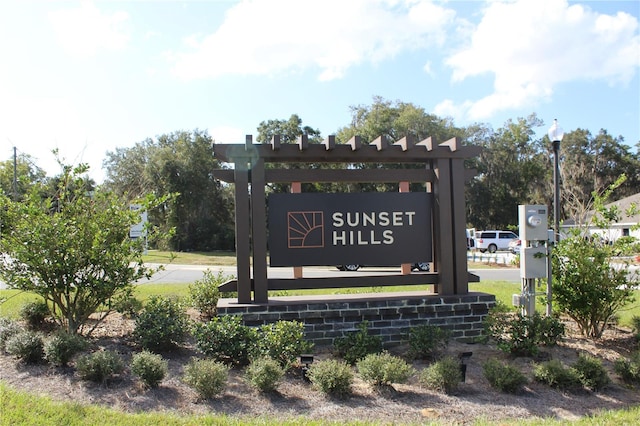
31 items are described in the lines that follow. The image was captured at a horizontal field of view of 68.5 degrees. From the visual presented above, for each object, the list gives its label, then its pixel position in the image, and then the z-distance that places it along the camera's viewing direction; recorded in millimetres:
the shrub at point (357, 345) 5660
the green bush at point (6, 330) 5699
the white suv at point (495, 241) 31719
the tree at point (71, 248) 5758
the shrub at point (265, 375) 4602
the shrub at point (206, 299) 7555
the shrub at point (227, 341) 5371
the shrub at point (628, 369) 5234
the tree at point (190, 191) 35750
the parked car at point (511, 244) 28905
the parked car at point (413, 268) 18317
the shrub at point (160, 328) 5625
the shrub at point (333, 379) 4613
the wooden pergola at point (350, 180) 6668
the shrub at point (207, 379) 4488
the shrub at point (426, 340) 5840
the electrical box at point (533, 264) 7148
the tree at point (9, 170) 39312
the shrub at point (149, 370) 4699
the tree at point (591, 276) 6547
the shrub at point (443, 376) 4812
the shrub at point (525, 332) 5984
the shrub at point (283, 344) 5230
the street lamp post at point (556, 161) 7964
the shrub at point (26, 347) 5262
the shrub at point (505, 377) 4859
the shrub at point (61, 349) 5145
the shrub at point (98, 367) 4785
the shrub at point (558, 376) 5004
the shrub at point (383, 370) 4758
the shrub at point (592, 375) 5016
